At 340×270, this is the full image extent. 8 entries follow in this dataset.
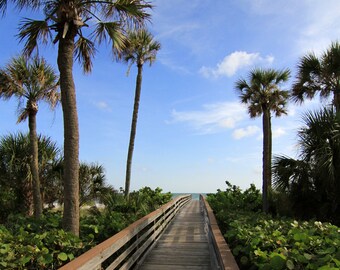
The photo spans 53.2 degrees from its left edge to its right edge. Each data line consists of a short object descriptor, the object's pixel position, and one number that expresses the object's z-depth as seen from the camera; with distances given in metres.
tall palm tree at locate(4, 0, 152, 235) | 5.79
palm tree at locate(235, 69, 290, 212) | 12.83
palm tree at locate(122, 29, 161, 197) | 14.91
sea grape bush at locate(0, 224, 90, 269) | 3.52
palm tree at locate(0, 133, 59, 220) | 11.81
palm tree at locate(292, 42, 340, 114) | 12.13
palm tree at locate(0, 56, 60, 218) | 9.73
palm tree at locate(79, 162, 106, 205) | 13.28
